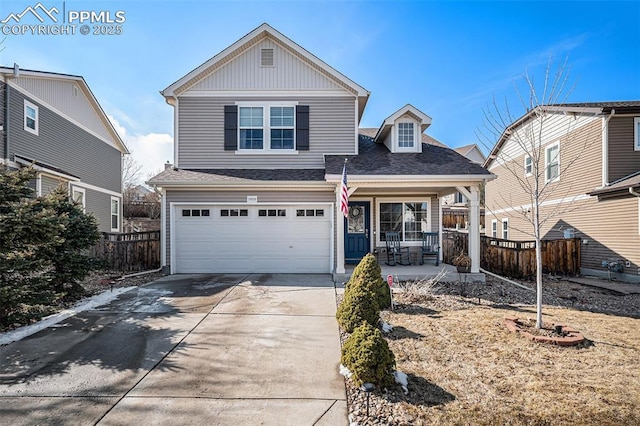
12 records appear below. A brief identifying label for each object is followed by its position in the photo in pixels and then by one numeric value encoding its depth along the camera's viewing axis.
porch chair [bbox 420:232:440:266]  10.53
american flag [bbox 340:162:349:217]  7.74
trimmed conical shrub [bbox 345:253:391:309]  5.08
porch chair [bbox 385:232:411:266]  10.49
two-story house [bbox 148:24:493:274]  9.59
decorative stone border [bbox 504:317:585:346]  4.48
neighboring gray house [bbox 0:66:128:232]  10.40
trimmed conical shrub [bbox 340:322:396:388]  3.20
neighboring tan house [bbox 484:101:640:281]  9.76
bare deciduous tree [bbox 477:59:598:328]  5.83
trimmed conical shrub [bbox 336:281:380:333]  4.72
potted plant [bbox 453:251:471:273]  8.59
